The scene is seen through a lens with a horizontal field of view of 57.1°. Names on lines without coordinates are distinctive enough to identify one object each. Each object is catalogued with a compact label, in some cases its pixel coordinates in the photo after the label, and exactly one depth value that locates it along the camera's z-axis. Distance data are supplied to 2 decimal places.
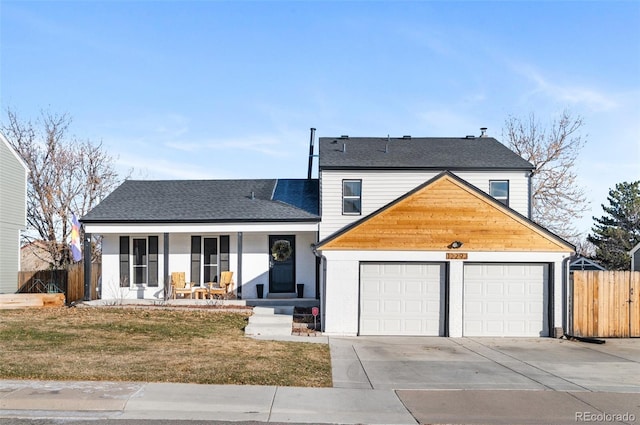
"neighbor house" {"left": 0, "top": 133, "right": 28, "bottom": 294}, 27.41
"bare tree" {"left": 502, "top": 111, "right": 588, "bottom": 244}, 34.69
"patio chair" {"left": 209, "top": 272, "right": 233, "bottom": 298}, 21.47
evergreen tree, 50.81
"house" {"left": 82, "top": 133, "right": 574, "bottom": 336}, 16.91
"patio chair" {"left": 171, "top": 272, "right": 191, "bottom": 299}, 21.67
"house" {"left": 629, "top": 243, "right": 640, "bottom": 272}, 29.95
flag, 21.41
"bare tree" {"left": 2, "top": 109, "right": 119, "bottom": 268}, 34.41
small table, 21.64
